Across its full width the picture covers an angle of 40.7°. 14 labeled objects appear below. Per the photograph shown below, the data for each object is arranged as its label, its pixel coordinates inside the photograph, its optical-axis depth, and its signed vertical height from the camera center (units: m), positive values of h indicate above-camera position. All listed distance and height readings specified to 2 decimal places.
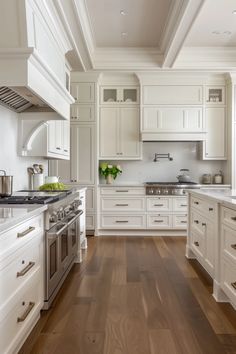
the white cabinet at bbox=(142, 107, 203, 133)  5.50 +1.02
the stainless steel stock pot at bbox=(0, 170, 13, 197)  2.84 -0.09
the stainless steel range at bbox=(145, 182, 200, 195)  5.36 -0.21
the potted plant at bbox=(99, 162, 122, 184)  5.62 +0.10
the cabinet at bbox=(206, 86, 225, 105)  5.55 +1.44
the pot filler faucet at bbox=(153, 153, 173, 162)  5.93 +0.39
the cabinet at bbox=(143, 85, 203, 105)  5.52 +1.44
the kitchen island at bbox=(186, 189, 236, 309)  2.38 -0.54
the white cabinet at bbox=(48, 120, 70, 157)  3.98 +0.54
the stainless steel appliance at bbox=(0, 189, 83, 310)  2.47 -0.50
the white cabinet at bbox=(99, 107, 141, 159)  5.60 +0.79
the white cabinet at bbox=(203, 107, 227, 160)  5.56 +0.75
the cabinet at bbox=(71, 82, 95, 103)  5.44 +1.45
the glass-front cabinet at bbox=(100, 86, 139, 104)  5.60 +1.45
